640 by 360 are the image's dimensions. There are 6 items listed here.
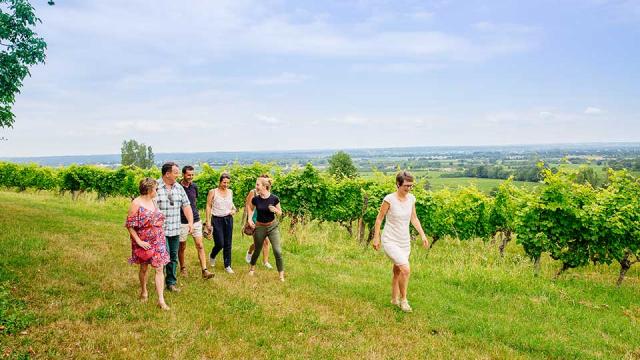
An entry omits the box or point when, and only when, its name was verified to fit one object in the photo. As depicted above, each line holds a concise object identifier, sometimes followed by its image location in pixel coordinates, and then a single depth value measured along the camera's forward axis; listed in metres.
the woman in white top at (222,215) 8.77
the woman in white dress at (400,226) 6.91
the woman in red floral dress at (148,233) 6.40
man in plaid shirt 7.19
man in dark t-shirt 7.99
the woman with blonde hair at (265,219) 8.31
